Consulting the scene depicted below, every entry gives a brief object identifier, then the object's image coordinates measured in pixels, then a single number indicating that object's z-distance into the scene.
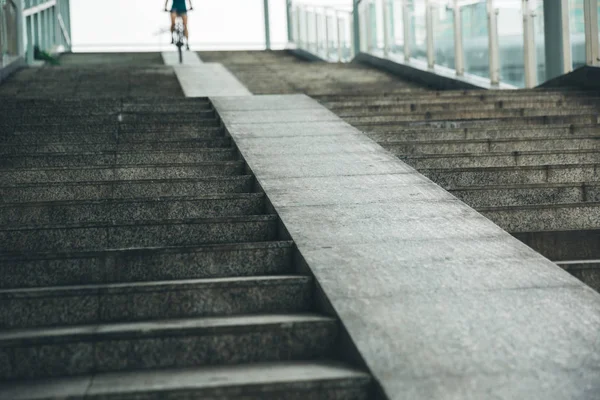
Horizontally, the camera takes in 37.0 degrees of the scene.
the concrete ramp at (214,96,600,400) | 3.21
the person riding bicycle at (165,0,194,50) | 18.59
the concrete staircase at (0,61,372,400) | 3.42
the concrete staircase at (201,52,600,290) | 5.09
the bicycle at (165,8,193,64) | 17.65
